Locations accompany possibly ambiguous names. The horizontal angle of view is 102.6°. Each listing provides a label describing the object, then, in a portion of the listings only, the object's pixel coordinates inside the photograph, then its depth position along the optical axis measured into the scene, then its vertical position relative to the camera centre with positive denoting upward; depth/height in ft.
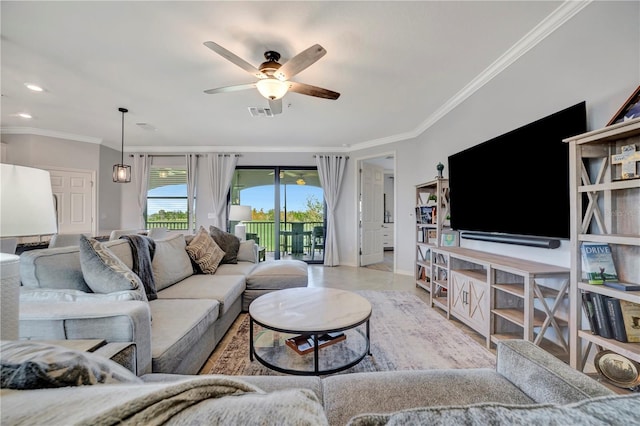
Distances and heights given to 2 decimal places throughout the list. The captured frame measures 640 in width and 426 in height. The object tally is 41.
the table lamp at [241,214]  16.12 +0.12
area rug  6.15 -3.59
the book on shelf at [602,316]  4.75 -1.85
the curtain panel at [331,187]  18.45 +2.11
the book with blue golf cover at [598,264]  4.94 -0.91
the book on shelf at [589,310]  4.93 -1.83
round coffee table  5.36 -2.30
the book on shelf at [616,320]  4.60 -1.86
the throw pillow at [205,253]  9.71 -1.45
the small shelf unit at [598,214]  4.85 +0.07
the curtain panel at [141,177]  18.56 +2.80
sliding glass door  19.11 +0.77
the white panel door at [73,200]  15.47 +0.98
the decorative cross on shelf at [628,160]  4.53 +1.04
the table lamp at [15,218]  3.36 -0.04
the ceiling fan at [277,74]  6.44 +4.00
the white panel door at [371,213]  18.52 +0.25
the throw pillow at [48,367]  1.50 -1.00
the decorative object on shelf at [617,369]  4.54 -2.80
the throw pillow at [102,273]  5.19 -1.18
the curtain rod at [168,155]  18.71 +4.45
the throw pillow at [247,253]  12.09 -1.76
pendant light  13.05 +2.16
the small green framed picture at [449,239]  10.92 -0.96
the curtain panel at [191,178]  18.49 +2.72
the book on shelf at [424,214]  12.52 +0.13
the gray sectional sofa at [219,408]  1.16 -0.94
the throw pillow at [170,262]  7.77 -1.53
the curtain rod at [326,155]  18.54 +4.38
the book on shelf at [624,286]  4.49 -1.22
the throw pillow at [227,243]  11.56 -1.29
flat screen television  6.07 +1.06
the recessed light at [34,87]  9.84 +5.02
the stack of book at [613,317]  4.56 -1.84
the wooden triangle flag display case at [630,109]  4.70 +2.04
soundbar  6.53 -0.68
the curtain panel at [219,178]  18.37 +2.71
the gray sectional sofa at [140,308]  4.05 -1.83
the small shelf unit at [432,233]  10.29 -0.81
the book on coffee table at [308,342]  5.85 -3.02
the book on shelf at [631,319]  4.52 -1.81
